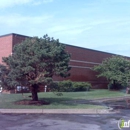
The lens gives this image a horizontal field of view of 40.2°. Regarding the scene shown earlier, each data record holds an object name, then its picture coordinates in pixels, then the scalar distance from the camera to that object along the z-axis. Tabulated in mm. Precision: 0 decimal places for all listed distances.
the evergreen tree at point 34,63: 11507
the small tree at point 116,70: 25831
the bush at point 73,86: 22273
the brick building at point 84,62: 24534
